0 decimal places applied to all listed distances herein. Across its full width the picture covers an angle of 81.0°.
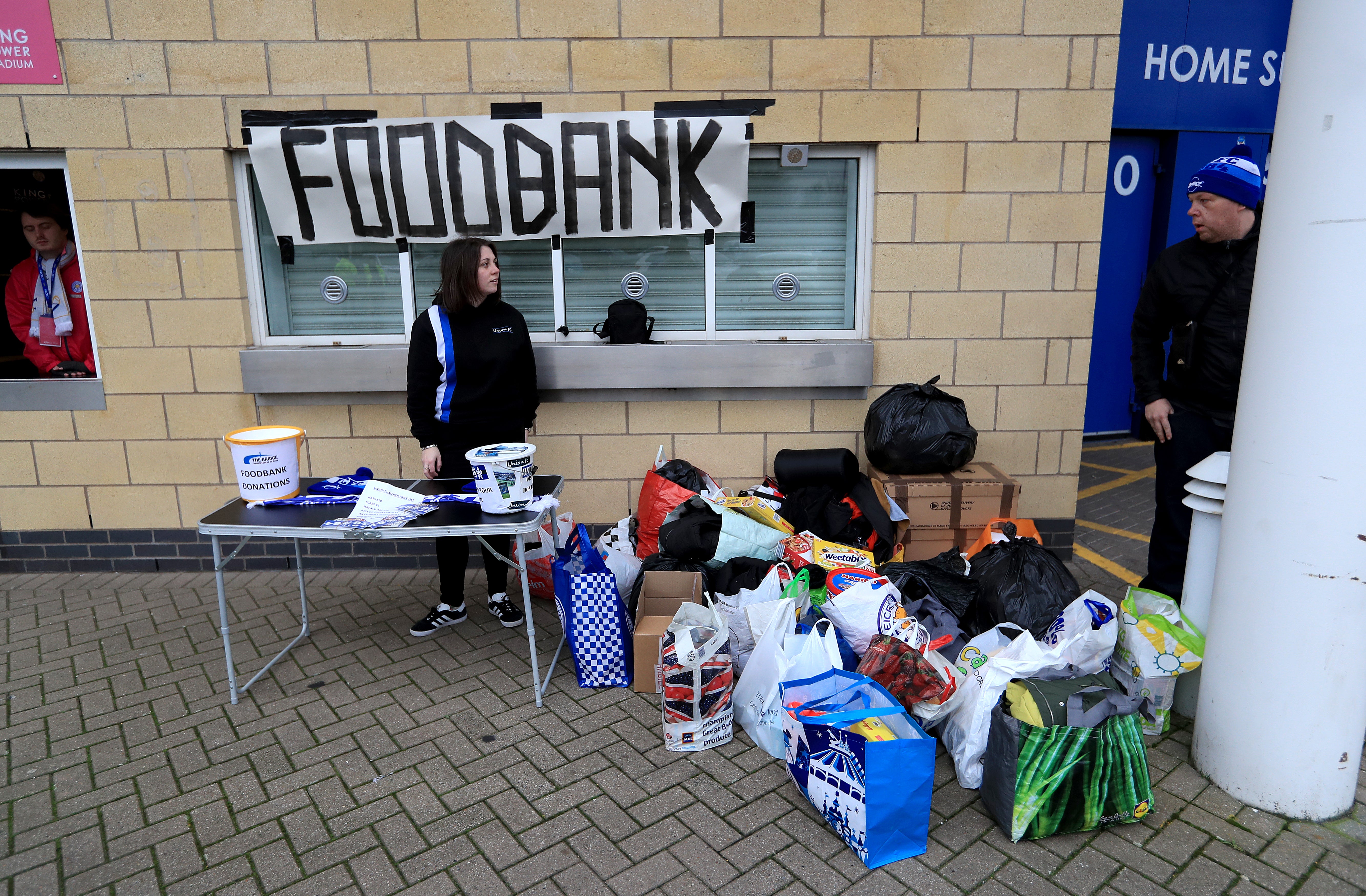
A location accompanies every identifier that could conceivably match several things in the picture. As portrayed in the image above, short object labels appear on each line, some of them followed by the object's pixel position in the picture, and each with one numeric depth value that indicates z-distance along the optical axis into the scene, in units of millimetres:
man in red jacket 4652
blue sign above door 6379
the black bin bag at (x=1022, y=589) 3299
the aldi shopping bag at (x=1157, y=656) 2973
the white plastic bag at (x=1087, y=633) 2922
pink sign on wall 4137
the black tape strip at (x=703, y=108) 4234
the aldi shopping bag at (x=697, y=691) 2881
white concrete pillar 2230
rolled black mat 4336
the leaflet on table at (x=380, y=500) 3178
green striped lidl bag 2398
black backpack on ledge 4504
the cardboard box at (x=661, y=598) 3395
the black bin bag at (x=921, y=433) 4121
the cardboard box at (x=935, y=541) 4105
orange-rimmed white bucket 3225
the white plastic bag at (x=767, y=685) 2930
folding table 2990
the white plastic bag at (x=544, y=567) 4090
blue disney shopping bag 2332
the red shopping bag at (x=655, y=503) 4168
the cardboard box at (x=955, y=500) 4062
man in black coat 3350
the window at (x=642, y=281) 4582
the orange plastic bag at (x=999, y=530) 3838
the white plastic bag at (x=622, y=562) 3941
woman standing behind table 3631
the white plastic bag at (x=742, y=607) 3275
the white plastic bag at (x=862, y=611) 3088
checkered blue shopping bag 3314
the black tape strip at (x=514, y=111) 4234
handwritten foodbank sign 4254
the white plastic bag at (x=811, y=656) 2904
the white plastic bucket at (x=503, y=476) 3064
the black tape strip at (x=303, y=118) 4246
